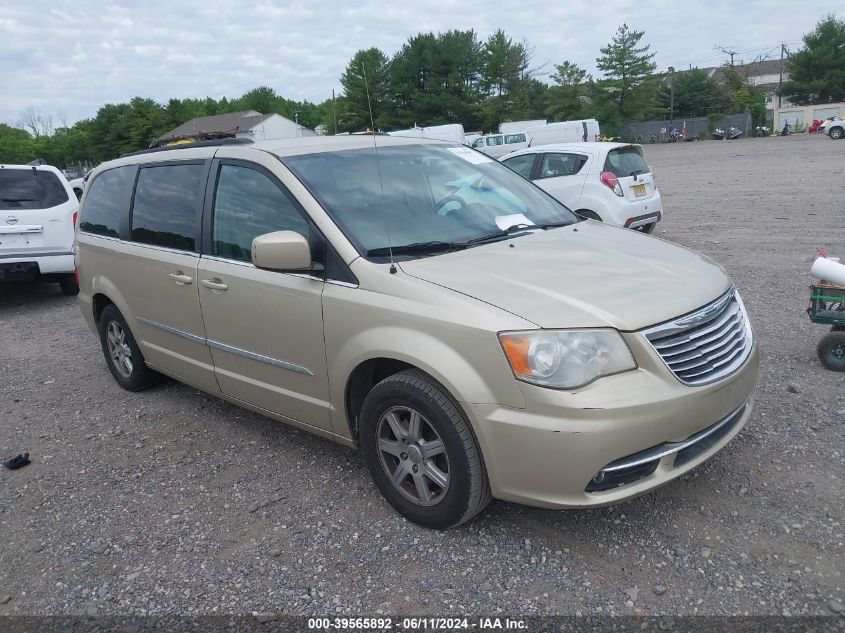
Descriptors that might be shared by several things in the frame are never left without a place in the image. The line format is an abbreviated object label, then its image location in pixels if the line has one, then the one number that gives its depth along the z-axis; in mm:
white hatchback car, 9867
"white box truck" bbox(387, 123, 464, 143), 33875
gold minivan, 2666
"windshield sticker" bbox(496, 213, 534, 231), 3743
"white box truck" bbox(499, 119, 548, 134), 47844
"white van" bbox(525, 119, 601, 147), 35875
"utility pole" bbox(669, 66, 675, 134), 74188
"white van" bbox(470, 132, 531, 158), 35094
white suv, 8297
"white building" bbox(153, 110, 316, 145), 74375
